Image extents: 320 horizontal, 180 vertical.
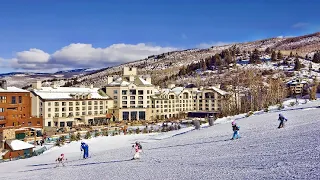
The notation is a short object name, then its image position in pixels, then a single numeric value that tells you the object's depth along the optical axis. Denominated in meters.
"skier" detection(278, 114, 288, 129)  19.36
